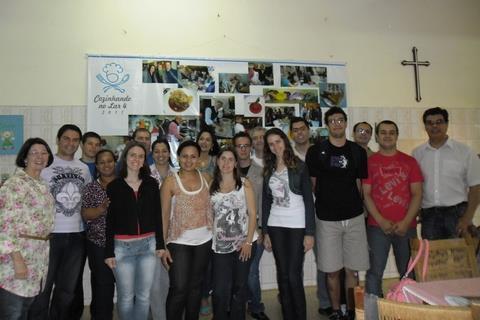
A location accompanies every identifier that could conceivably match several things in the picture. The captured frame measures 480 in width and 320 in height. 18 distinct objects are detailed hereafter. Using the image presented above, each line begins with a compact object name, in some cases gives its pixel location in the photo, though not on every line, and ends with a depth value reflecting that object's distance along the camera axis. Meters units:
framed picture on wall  3.40
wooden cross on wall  4.09
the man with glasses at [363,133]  3.22
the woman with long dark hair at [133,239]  2.22
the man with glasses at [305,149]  2.96
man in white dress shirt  2.75
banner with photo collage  3.54
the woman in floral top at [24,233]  1.94
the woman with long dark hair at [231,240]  2.35
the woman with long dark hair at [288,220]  2.41
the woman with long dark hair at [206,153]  2.91
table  1.31
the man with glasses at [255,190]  2.81
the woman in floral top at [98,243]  2.43
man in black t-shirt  2.53
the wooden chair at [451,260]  1.79
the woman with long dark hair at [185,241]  2.30
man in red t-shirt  2.64
